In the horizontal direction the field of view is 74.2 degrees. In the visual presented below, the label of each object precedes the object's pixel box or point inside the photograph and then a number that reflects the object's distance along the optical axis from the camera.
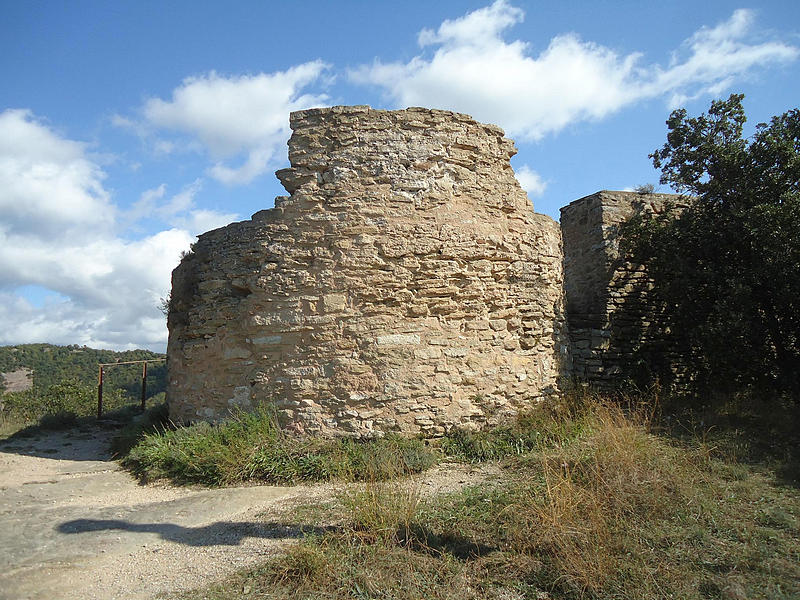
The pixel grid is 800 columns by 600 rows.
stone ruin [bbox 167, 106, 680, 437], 6.37
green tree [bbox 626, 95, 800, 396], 7.70
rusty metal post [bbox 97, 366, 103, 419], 11.47
